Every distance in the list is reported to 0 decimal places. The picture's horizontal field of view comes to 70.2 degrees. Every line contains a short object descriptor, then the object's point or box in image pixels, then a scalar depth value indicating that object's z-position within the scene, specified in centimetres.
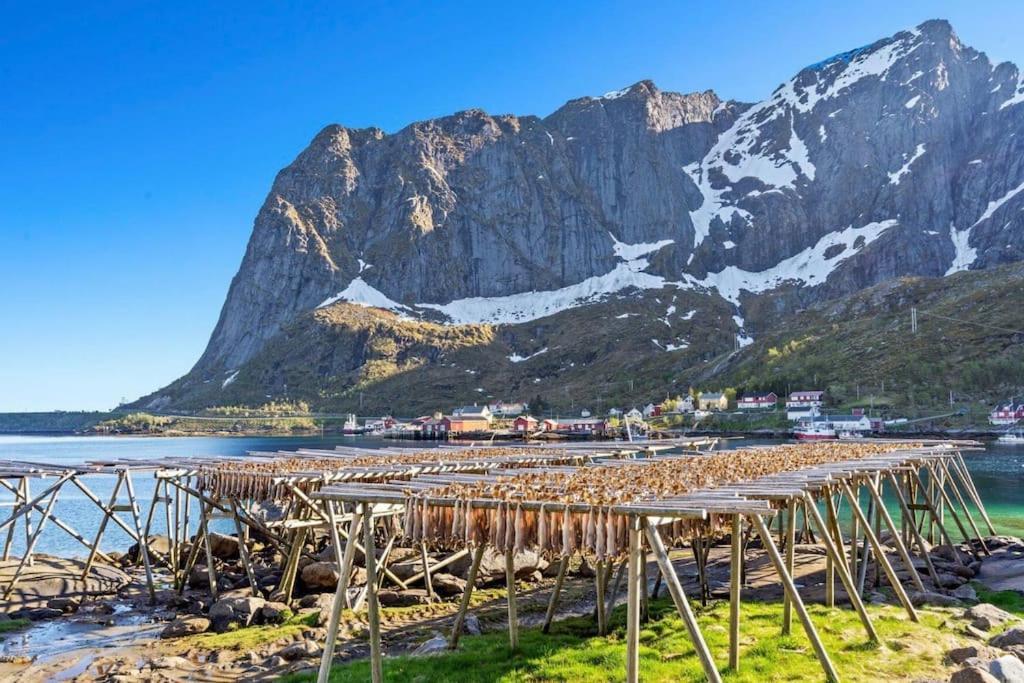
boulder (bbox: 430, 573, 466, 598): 2245
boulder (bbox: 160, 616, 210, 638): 1949
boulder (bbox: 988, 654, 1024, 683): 1172
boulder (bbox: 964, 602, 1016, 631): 1744
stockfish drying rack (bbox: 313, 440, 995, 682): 1158
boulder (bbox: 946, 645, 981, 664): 1434
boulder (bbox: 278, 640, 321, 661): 1669
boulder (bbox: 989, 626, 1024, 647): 1498
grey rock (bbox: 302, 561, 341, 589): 2280
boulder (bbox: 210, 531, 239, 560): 2950
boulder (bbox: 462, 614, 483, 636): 1784
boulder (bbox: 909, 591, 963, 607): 1956
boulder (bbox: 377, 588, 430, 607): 2120
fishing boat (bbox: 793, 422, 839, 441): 10694
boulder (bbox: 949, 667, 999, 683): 1120
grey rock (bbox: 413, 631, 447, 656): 1591
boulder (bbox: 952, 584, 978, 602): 2094
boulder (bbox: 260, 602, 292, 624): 2014
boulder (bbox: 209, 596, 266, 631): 2008
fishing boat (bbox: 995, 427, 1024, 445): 9644
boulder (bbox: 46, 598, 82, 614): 2293
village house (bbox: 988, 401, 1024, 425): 10562
